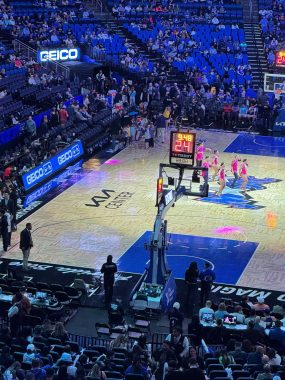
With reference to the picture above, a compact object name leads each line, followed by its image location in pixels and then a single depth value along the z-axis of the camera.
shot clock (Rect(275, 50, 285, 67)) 40.44
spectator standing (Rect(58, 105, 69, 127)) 41.84
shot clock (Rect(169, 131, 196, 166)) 24.89
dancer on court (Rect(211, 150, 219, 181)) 36.04
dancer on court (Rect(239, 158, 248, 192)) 34.56
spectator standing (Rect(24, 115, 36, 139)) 39.25
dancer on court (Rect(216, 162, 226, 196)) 33.90
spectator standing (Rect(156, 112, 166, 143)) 43.41
